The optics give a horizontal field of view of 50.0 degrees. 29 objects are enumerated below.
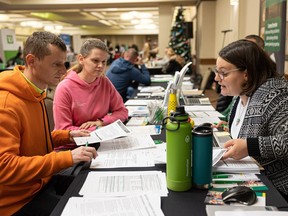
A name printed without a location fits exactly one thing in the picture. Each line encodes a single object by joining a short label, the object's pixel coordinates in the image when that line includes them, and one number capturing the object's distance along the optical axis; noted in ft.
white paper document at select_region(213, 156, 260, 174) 3.87
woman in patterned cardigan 4.01
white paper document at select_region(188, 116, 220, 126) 6.84
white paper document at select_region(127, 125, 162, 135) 5.99
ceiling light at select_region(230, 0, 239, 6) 17.29
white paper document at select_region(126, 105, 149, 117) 7.77
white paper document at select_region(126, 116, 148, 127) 6.79
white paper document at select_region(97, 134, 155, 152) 5.04
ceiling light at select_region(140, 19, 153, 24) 50.23
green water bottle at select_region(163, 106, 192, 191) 3.20
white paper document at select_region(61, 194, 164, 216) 2.99
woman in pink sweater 6.56
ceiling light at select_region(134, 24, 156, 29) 62.85
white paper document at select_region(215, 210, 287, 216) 2.82
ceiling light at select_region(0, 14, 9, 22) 41.70
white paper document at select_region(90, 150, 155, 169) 4.28
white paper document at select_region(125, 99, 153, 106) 9.14
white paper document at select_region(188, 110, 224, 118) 7.44
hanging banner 10.01
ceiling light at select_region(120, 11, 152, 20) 36.13
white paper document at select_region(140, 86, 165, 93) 12.09
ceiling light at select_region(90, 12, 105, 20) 38.89
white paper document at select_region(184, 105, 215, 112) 8.27
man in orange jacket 3.82
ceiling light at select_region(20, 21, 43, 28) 50.59
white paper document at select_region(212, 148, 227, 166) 3.96
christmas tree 30.27
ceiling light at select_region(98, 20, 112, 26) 50.49
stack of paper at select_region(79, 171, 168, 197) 3.44
